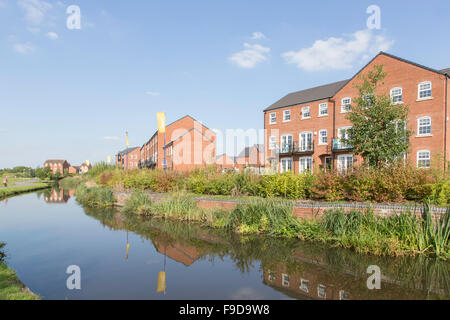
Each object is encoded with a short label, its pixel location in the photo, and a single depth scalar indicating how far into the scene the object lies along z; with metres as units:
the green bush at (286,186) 11.45
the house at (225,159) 48.88
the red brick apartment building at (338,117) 18.03
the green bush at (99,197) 19.73
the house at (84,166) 111.71
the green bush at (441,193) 8.10
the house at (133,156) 77.81
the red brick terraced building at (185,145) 34.16
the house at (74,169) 113.64
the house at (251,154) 47.44
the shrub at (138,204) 14.92
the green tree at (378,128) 12.73
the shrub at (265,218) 9.36
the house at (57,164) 100.87
